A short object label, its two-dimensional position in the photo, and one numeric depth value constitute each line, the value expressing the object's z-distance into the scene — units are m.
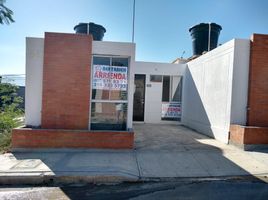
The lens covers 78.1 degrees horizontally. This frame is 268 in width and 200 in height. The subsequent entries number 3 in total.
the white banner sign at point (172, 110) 9.57
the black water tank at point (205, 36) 10.59
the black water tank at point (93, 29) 9.37
